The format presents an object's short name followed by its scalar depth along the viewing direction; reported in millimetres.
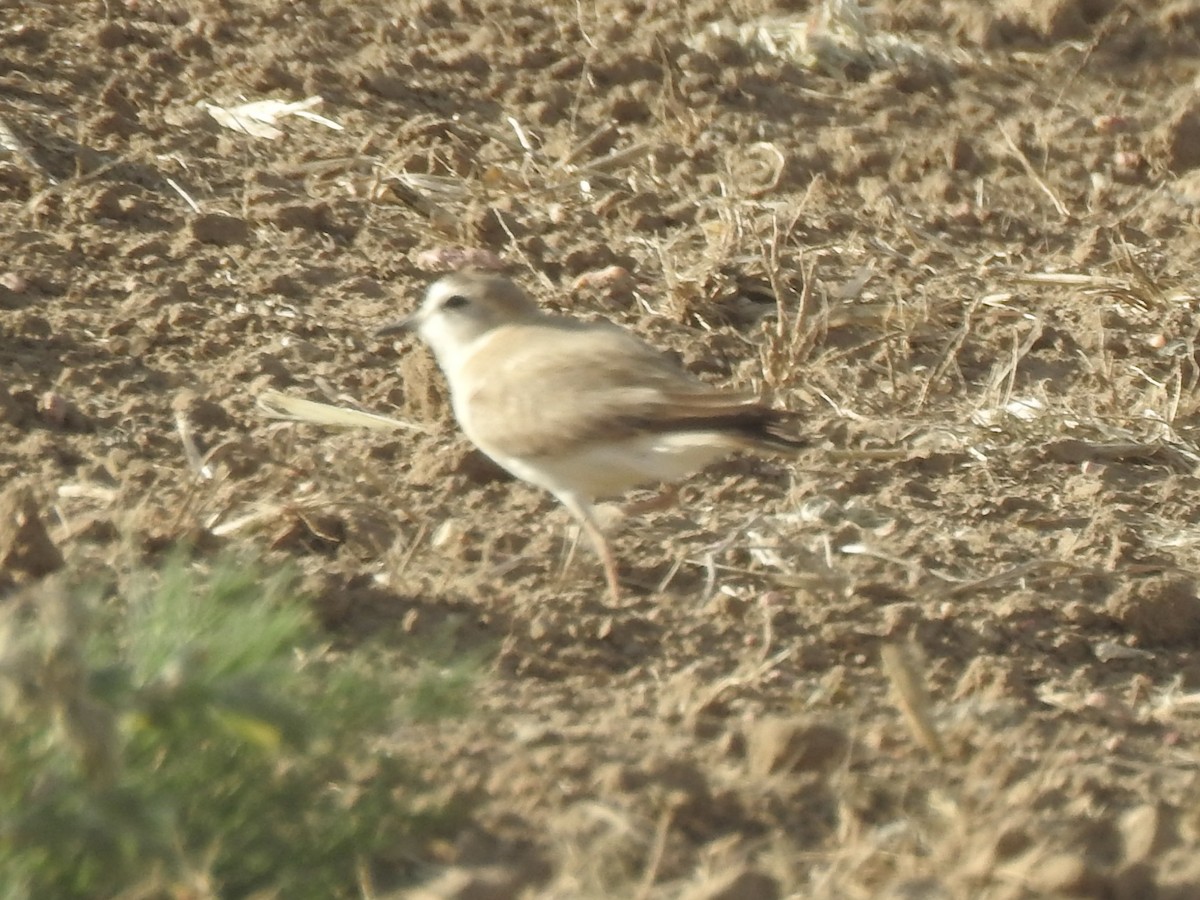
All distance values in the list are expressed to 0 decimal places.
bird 11422
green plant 7727
